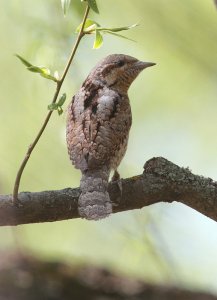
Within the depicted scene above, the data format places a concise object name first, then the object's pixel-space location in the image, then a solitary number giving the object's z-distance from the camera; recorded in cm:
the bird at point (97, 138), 793
